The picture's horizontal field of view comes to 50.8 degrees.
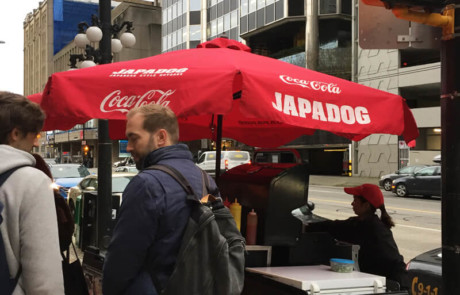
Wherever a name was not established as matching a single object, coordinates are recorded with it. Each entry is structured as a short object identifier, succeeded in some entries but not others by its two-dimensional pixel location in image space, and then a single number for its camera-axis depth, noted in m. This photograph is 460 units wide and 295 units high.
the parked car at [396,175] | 23.92
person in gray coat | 2.03
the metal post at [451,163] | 2.79
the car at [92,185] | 10.74
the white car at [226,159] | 29.92
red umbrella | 3.23
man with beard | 2.13
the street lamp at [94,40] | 9.78
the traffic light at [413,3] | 2.87
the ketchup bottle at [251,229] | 3.91
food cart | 3.40
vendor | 4.12
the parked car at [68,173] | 16.50
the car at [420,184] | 21.61
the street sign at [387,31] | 3.14
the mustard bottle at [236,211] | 3.99
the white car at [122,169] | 36.46
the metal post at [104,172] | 7.43
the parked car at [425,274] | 4.25
